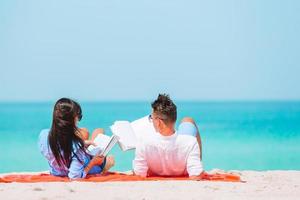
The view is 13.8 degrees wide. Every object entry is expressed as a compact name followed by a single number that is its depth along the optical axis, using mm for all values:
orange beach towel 9877
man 9731
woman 9819
